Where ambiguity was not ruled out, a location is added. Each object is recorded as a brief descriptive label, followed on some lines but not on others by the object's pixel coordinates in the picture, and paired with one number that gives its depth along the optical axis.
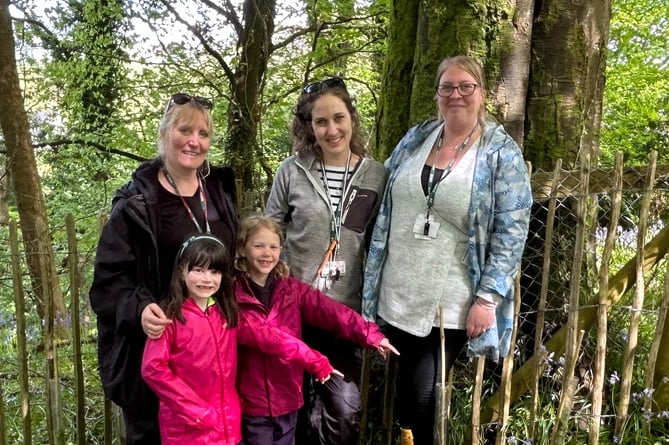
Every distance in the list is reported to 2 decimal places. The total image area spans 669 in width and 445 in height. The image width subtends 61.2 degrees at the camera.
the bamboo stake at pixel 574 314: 2.52
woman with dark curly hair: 2.53
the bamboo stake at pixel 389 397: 3.16
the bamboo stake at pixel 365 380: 3.18
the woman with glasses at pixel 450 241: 2.26
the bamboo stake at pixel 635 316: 2.59
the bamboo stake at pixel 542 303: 2.60
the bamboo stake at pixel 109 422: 2.92
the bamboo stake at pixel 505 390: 2.77
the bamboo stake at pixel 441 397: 2.34
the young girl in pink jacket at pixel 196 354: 2.07
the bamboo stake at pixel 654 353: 2.85
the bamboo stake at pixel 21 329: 2.74
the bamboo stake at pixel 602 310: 2.57
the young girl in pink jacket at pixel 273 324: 2.37
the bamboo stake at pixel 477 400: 2.67
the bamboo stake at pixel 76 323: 2.76
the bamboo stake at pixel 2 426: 3.02
